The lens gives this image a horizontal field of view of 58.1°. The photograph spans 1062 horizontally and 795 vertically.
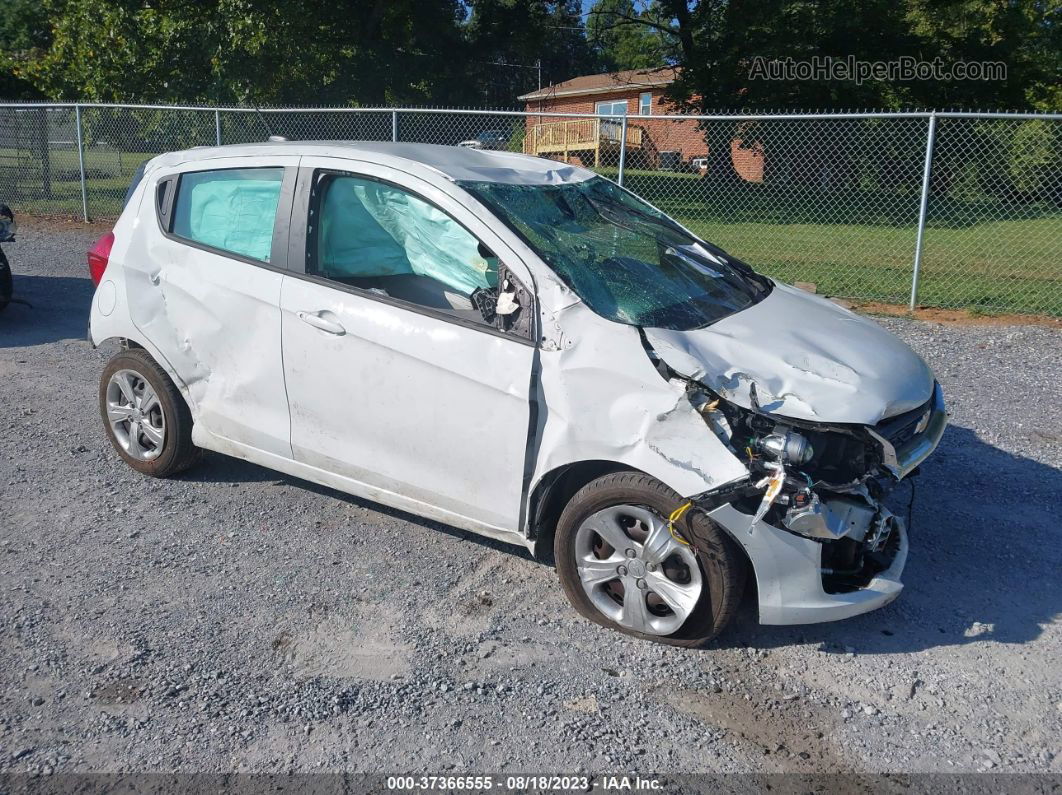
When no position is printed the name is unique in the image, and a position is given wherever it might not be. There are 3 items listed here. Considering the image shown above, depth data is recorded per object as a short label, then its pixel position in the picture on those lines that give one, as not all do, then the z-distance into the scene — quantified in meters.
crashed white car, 3.56
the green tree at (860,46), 24.64
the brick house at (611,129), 22.59
